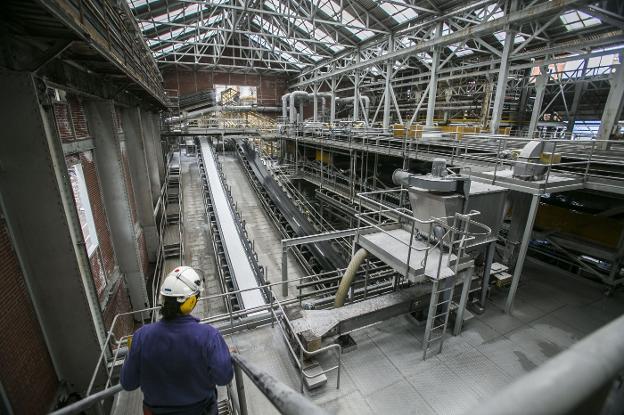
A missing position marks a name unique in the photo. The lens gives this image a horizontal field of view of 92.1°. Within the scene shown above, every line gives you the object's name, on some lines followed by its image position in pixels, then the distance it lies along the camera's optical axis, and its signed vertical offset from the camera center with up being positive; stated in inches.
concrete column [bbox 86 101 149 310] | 281.1 -74.7
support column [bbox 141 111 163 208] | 554.1 -66.0
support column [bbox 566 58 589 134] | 799.0 +54.2
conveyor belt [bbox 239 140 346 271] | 399.3 -155.6
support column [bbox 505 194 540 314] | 206.1 -83.3
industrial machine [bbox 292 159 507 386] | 174.6 -82.0
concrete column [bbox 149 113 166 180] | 672.9 -55.8
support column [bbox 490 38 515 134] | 435.2 +56.3
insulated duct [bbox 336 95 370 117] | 895.1 +69.5
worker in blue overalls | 86.1 -67.3
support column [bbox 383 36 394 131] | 668.7 +69.4
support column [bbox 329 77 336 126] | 950.4 +62.8
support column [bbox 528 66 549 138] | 536.7 +51.8
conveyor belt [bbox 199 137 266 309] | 291.0 -152.7
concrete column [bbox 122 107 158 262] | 419.8 -82.9
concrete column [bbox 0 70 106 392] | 151.6 -59.5
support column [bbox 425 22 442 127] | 549.3 +74.2
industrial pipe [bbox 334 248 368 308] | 201.8 -101.3
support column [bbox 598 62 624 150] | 353.7 +21.5
